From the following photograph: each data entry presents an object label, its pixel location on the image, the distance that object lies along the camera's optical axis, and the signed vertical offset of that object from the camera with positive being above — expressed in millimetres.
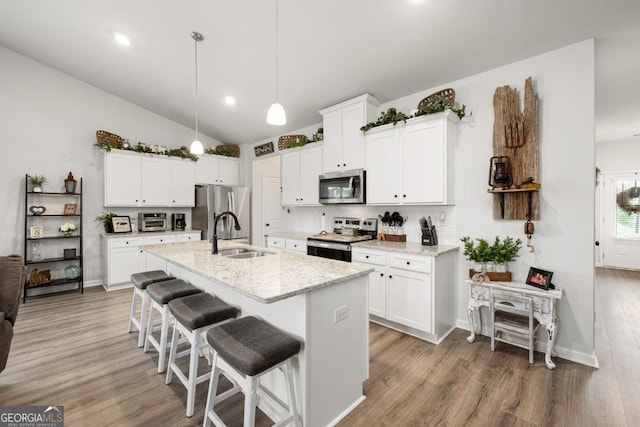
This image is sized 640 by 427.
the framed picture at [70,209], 4463 +80
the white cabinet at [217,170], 5656 +909
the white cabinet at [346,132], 3625 +1117
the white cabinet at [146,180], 4633 +596
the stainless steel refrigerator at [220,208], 5348 +107
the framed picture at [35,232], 4176 -268
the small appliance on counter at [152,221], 5055 -136
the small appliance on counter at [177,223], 5488 -183
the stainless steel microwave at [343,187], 3633 +358
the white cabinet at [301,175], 4320 +627
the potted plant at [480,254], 2715 -399
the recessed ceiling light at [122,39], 3358 +2125
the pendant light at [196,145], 3121 +770
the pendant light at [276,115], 2141 +755
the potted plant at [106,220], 4727 -104
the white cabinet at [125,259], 4457 -743
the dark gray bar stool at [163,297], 2226 -673
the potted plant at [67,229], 4402 -238
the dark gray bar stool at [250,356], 1374 -717
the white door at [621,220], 5789 -159
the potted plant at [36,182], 4135 +474
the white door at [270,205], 5993 +185
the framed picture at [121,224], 4750 -173
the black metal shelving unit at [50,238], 4129 -360
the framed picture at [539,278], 2439 -582
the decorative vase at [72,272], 4441 -917
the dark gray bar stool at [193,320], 1812 -710
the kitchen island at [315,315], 1577 -644
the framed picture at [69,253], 4432 -621
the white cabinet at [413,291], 2762 -821
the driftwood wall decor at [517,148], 2604 +625
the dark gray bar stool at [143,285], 2672 -680
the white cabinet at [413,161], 2963 +593
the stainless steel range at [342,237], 3477 -323
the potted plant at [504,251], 2656 -364
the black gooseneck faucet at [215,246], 2574 -298
